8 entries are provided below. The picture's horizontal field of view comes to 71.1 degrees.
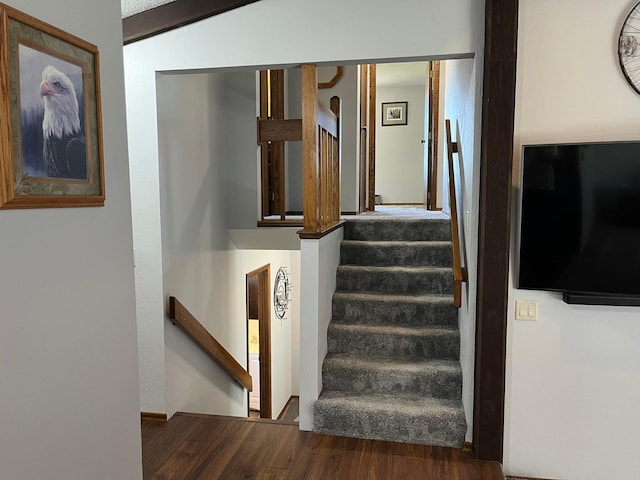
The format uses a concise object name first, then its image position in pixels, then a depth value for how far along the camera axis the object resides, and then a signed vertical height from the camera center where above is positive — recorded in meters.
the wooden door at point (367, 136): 6.09 +0.84
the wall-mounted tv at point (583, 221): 2.14 -0.13
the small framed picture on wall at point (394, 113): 8.09 +1.47
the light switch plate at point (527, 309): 2.43 -0.62
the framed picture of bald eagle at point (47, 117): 1.20 +0.24
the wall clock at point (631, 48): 2.23 +0.73
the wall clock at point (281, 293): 5.89 -1.33
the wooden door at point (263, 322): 5.43 -1.56
